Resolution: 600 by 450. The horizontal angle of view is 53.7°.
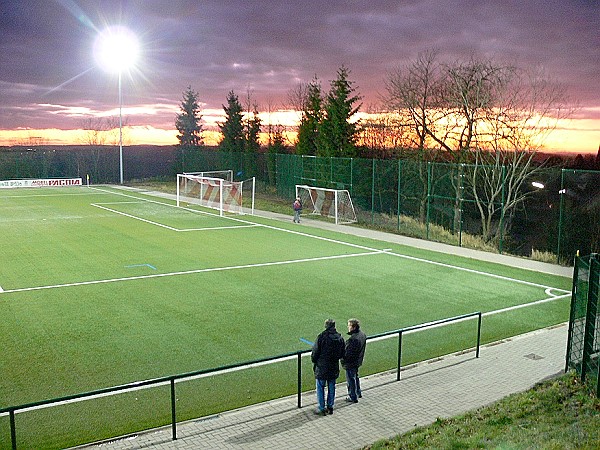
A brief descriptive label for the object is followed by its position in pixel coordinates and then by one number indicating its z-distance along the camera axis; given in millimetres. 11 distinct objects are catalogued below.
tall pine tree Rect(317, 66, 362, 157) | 42969
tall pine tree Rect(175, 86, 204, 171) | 87750
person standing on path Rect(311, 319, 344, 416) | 9000
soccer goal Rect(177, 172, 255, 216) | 39938
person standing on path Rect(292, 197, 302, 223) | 33906
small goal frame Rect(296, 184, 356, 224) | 35312
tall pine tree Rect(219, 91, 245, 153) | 67438
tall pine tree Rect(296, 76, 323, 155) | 50750
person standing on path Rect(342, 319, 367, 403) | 9453
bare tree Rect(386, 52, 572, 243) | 30078
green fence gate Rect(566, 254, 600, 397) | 9305
